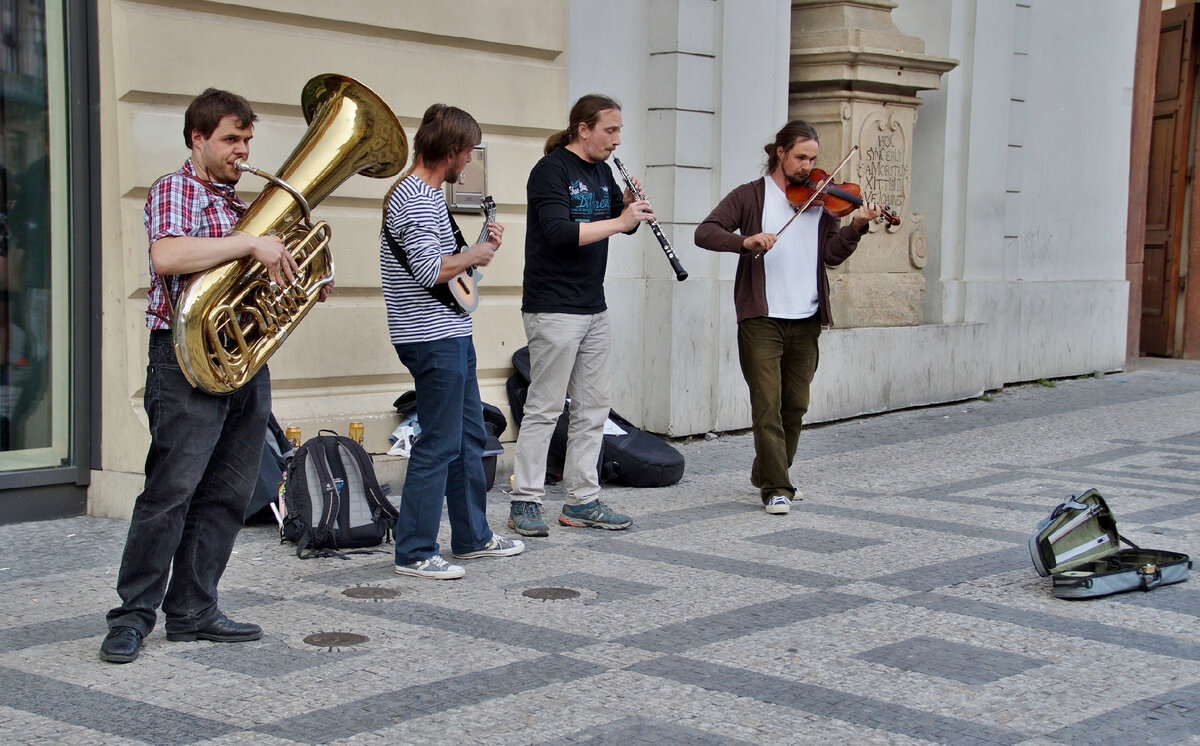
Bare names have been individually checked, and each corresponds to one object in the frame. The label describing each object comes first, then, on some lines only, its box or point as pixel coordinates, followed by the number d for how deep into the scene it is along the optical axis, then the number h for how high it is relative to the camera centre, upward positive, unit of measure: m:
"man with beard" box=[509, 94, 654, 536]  6.15 -0.17
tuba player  4.28 -0.31
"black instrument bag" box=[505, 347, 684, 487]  7.59 -1.07
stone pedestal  10.66 +1.12
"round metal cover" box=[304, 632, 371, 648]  4.57 -1.24
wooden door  14.69 +0.88
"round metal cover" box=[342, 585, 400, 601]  5.21 -1.24
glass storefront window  6.36 -0.01
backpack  5.88 -1.04
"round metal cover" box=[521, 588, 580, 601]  5.22 -1.23
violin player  6.92 -0.11
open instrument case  5.24 -1.08
